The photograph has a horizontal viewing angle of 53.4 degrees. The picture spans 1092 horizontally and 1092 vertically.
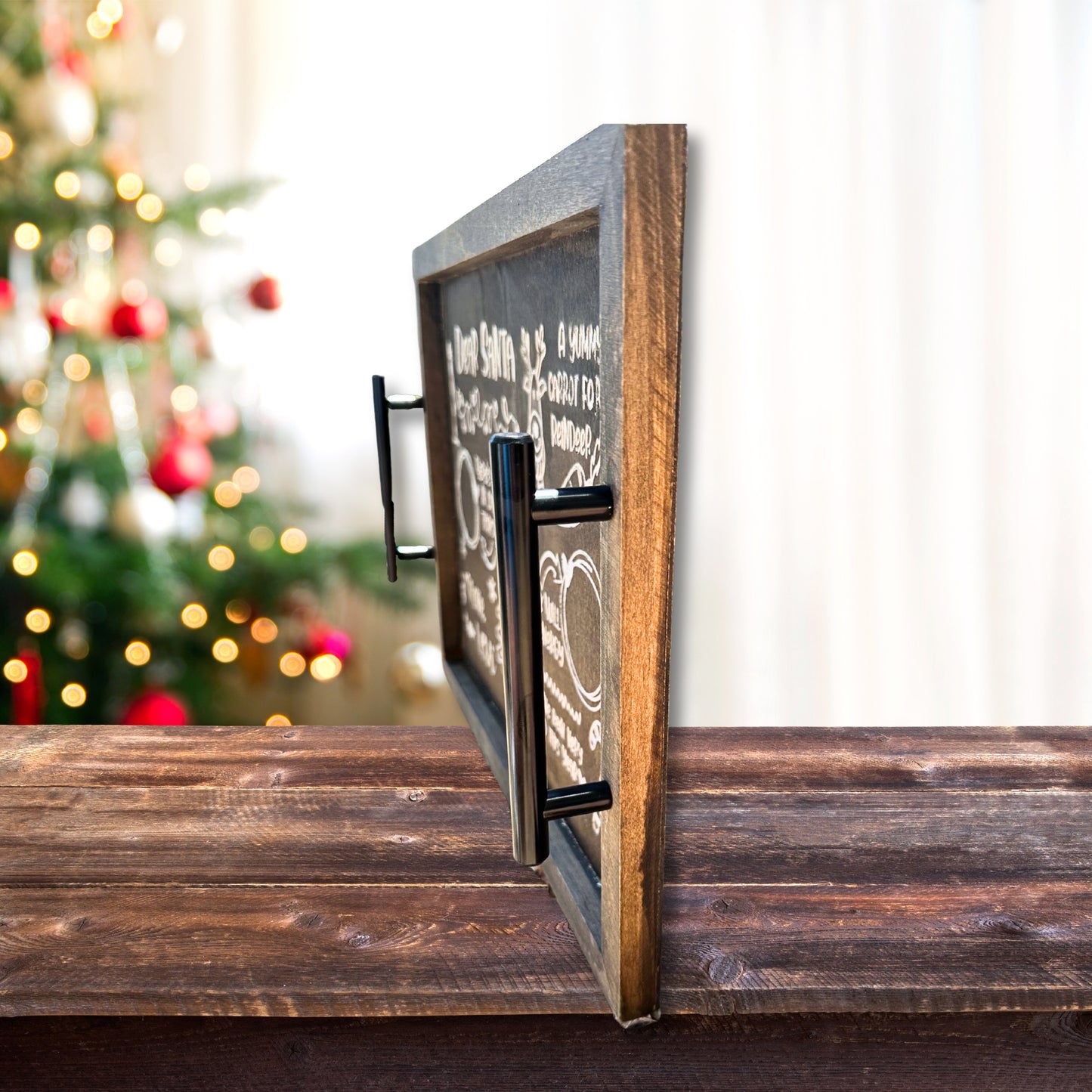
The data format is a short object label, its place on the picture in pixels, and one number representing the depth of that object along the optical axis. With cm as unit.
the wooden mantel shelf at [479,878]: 51
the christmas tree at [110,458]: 184
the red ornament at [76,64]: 184
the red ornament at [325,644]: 211
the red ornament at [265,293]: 205
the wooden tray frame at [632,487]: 39
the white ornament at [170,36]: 207
